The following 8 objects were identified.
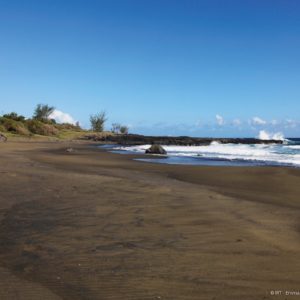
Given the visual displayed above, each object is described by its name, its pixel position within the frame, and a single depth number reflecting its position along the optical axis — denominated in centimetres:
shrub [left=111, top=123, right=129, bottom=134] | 12115
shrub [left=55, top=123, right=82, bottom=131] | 10052
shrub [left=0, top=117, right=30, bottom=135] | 6519
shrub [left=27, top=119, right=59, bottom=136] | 7244
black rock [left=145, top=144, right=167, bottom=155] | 3756
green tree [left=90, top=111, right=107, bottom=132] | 11519
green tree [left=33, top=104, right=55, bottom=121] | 10100
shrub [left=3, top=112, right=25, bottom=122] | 7516
